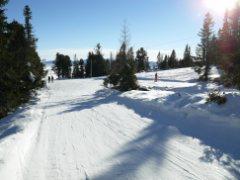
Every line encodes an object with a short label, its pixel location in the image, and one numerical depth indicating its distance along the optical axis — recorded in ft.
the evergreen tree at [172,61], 214.77
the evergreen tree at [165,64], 212.06
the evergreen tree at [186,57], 204.17
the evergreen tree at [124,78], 54.63
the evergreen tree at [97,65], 174.12
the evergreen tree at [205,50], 90.35
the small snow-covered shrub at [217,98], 25.03
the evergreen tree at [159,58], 251.70
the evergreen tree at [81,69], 198.34
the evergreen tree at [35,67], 46.55
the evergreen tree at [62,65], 196.82
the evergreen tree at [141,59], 197.45
